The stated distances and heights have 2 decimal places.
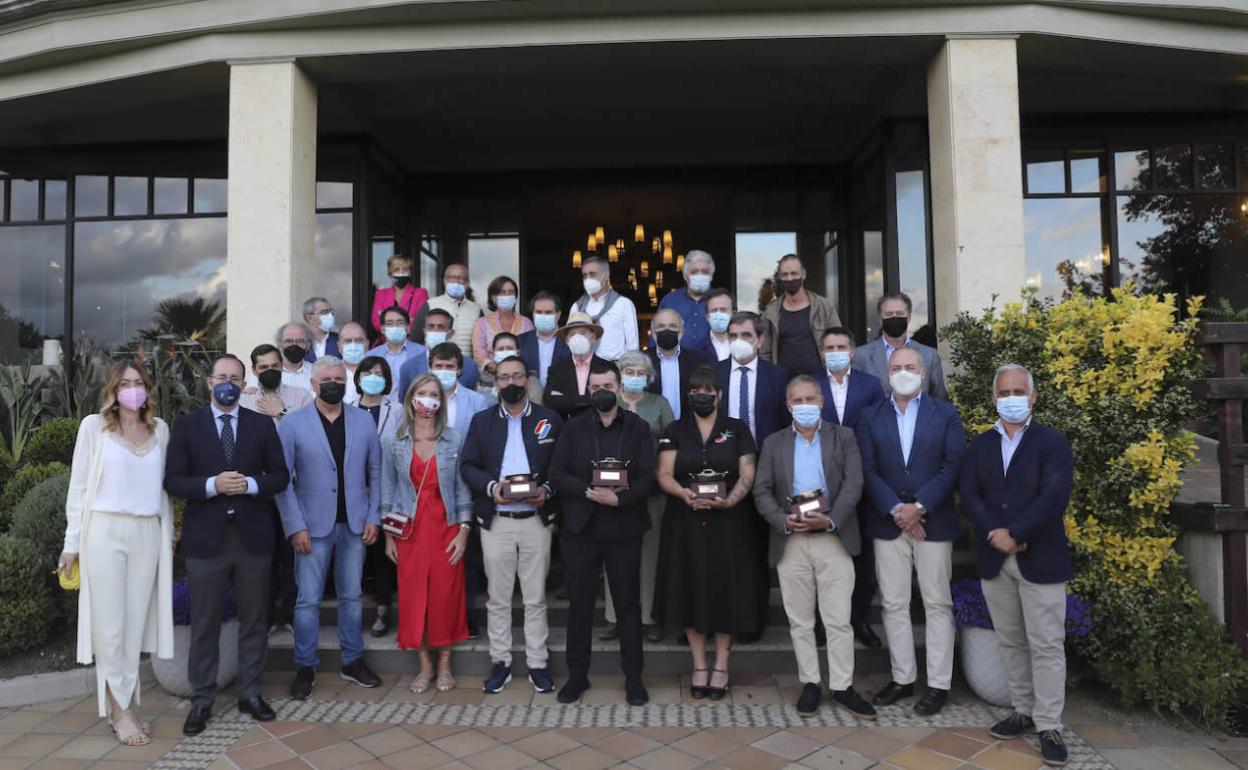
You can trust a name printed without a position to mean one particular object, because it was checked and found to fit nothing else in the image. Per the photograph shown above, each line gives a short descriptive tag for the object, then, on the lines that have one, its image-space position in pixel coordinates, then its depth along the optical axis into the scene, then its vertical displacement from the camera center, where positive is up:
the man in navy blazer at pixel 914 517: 4.48 -0.63
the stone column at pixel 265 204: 7.04 +1.87
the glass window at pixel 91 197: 10.47 +2.87
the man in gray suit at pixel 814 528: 4.49 -0.68
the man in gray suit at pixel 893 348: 5.35 +0.40
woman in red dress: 4.92 -0.70
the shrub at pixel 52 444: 7.36 -0.26
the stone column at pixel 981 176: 6.75 +1.96
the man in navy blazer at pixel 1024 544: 4.05 -0.72
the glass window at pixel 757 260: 11.32 +2.12
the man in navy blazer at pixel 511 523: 4.82 -0.68
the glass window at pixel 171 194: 10.40 +2.88
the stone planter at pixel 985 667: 4.56 -1.51
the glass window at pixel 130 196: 10.45 +2.88
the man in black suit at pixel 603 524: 4.64 -0.67
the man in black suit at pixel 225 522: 4.42 -0.60
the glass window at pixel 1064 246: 9.57 +1.91
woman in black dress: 4.66 -0.77
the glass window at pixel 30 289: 10.55 +1.69
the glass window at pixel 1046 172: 9.59 +2.80
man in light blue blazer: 4.81 -0.56
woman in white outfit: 4.23 -0.66
